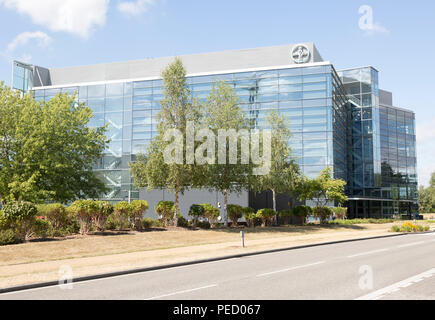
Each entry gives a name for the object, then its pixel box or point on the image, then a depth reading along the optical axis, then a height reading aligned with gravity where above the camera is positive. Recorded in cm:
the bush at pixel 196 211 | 2841 -103
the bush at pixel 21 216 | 1789 -90
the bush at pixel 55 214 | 2008 -91
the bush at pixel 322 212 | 4003 -151
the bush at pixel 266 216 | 3247 -154
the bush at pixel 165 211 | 2730 -99
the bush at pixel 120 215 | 2358 -111
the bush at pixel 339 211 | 4819 -166
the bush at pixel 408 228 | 3328 -258
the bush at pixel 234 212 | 3105 -117
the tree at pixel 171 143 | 2762 +365
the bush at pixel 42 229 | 1917 -159
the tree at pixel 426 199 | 10431 -33
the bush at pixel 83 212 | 2080 -83
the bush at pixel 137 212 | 2436 -96
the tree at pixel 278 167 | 3325 +283
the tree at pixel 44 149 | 2638 +327
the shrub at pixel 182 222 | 2800 -179
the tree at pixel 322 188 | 3844 +88
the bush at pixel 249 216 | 3156 -150
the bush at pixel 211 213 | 2898 -118
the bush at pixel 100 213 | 2130 -90
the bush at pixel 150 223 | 2555 -174
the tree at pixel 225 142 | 2986 +411
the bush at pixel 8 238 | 1695 -178
